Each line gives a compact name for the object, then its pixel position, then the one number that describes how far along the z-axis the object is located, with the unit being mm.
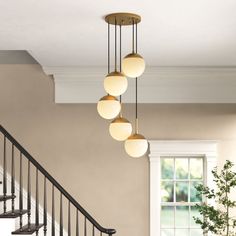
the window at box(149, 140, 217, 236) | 7922
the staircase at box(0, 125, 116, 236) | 7738
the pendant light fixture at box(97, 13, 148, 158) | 4391
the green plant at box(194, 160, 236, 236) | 6879
